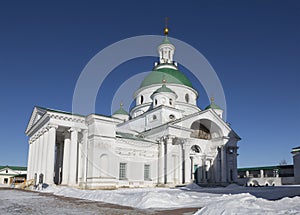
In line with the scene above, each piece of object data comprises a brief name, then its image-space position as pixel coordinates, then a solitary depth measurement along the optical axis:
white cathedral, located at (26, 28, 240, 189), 27.73
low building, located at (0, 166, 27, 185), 66.04
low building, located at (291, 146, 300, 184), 46.24
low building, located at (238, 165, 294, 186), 49.81
